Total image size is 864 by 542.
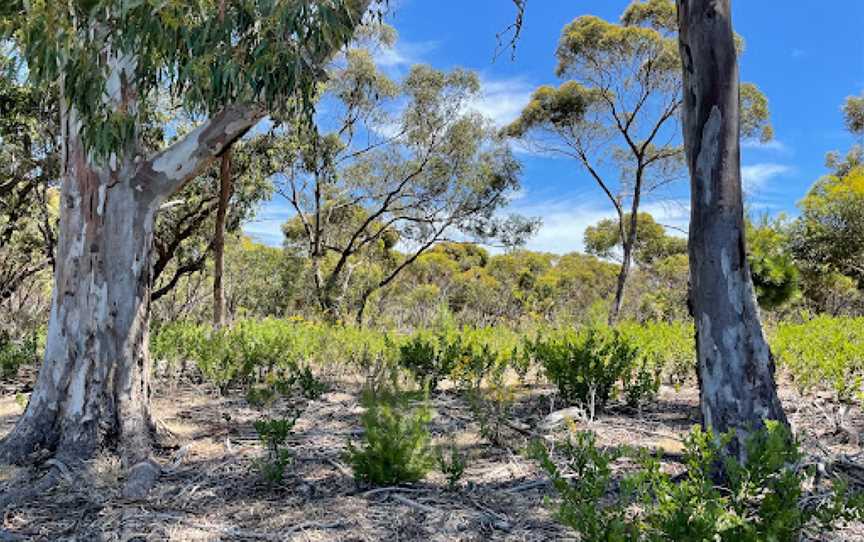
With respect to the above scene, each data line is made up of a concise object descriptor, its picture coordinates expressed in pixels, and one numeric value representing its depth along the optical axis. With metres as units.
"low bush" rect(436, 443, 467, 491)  3.36
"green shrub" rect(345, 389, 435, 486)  3.43
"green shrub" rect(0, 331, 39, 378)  6.98
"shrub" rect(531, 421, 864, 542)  2.06
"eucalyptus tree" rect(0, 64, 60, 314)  9.38
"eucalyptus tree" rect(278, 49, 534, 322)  16.27
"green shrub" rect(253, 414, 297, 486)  3.45
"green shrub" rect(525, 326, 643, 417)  5.14
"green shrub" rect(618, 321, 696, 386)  6.66
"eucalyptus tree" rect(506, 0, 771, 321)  16.47
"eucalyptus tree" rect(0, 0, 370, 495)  3.52
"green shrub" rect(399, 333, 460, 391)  6.26
